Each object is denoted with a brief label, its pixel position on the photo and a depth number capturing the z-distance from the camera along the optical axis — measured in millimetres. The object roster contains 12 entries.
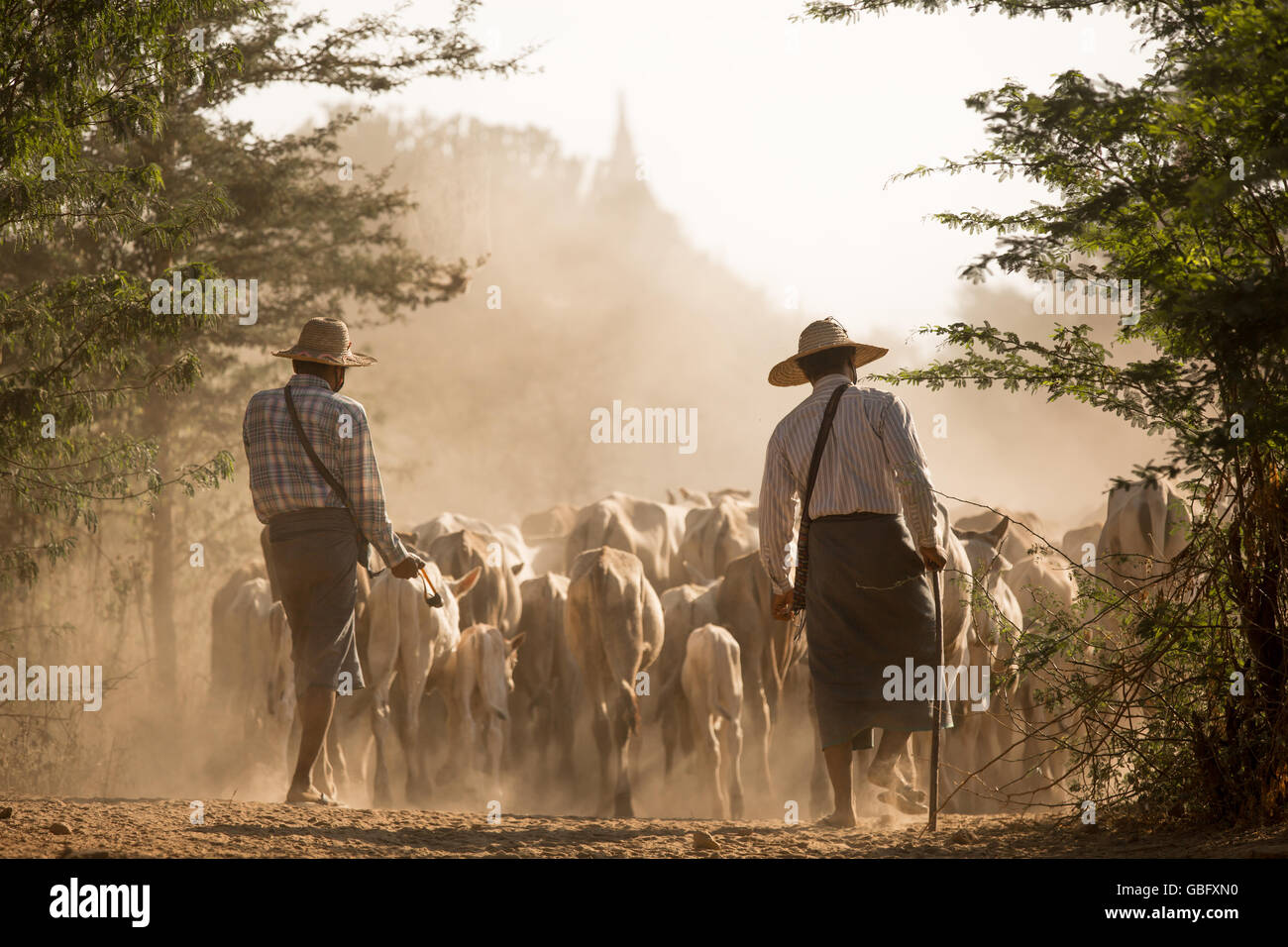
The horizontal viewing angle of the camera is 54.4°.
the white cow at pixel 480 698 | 10492
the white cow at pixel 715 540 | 14883
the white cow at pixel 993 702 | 9430
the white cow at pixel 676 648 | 11133
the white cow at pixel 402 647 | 9828
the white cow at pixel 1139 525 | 11844
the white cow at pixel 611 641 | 10164
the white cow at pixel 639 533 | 15289
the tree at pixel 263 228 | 13273
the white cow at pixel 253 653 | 11867
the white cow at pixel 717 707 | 10094
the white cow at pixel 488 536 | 13856
